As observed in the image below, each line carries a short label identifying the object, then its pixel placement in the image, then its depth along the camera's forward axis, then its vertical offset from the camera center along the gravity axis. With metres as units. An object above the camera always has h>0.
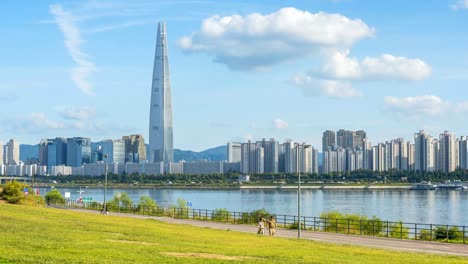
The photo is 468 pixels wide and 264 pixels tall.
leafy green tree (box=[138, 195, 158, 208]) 79.11 -3.48
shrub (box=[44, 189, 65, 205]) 96.81 -3.65
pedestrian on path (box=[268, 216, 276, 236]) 43.78 -3.26
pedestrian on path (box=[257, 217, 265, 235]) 45.06 -3.47
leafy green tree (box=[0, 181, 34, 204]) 63.22 -1.92
